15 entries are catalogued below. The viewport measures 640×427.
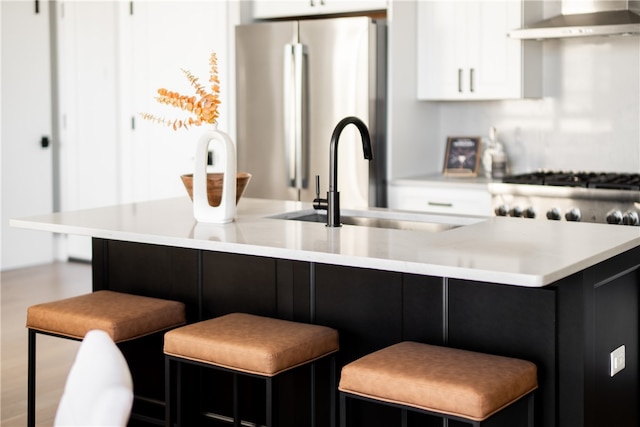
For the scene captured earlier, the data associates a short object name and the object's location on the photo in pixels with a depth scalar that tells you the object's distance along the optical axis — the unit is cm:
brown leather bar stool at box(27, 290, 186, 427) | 317
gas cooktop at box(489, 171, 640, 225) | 462
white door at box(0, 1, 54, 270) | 692
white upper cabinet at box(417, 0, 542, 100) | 515
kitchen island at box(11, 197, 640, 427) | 270
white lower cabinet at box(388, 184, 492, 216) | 517
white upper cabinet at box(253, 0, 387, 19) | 533
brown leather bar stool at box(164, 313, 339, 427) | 276
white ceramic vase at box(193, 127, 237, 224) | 341
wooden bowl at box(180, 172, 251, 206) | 355
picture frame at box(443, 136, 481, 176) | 566
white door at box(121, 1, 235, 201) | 583
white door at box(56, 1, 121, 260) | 677
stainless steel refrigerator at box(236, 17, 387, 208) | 522
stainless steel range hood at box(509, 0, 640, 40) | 471
